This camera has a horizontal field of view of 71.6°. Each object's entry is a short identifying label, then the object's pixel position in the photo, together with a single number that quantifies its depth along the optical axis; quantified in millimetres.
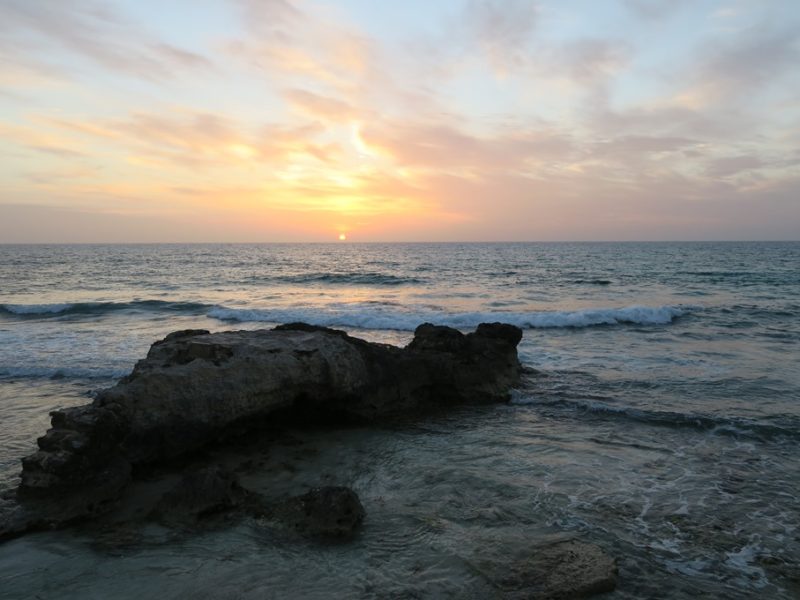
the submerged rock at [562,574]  4141
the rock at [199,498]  5305
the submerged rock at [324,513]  4992
